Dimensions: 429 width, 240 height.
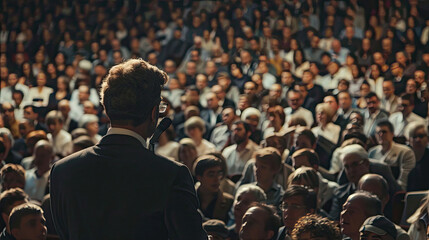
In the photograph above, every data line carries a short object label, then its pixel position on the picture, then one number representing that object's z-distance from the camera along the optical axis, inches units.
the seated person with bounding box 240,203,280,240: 201.3
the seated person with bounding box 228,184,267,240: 236.5
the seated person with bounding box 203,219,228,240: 209.9
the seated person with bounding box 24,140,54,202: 326.3
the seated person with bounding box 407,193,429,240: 213.9
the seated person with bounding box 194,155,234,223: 271.2
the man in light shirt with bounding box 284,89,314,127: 471.8
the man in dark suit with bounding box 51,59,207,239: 101.4
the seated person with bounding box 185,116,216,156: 405.4
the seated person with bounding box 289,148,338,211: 279.3
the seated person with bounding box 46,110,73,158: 430.9
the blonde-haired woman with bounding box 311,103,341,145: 406.8
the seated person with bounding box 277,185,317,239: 216.2
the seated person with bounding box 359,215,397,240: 179.2
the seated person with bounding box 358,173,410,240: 237.1
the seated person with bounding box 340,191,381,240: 198.8
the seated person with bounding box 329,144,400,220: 267.4
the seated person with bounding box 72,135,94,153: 343.6
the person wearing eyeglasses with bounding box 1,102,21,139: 469.1
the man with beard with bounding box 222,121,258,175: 369.7
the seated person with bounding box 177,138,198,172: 354.9
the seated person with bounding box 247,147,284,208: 273.9
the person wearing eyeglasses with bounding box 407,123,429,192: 318.0
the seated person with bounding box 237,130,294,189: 293.1
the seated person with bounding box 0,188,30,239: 228.1
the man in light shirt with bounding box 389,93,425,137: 422.3
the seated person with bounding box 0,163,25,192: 270.5
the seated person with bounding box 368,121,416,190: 326.0
